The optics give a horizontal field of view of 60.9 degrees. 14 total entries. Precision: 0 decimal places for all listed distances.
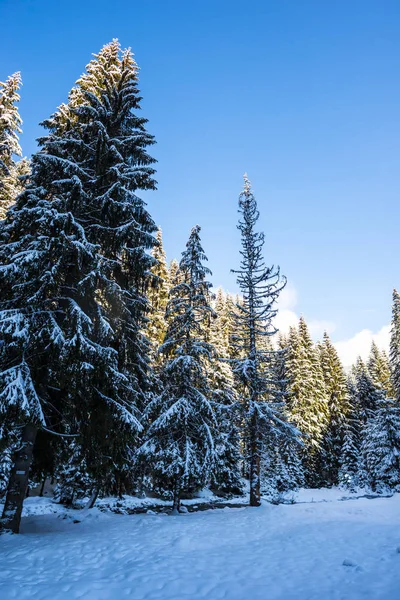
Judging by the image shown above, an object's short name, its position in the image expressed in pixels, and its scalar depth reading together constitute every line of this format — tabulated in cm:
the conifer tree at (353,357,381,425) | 3899
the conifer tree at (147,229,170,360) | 2586
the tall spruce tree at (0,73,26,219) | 1628
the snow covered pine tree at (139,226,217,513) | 1514
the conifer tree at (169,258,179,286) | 3933
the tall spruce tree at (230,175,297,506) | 1792
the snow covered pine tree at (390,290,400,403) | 3450
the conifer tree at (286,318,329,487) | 3606
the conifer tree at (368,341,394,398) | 4431
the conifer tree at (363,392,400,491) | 2716
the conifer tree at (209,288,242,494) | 1834
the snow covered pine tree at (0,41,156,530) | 864
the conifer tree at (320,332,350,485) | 3803
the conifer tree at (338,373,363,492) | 3316
